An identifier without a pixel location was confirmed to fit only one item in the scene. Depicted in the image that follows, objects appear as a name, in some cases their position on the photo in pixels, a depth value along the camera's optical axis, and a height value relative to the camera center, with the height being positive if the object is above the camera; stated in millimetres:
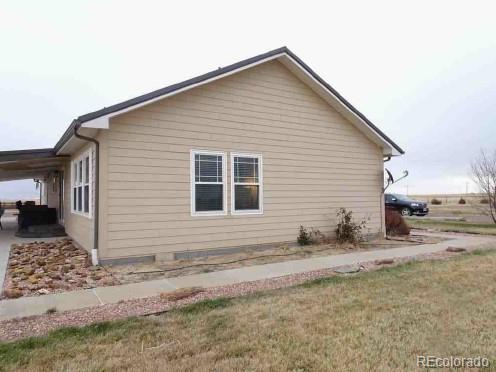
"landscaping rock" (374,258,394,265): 7574 -1427
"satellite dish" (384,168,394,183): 12055 +582
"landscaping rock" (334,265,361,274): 6844 -1437
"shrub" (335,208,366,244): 10273 -991
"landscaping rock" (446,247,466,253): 9070 -1399
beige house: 7434 +821
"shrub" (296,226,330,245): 9828 -1167
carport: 9203 +929
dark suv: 22609 -703
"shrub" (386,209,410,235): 12531 -1078
